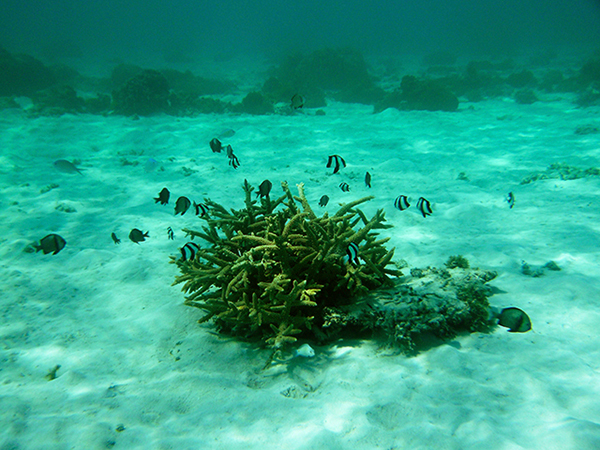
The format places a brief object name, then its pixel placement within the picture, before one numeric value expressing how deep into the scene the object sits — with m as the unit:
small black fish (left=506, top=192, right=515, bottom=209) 5.73
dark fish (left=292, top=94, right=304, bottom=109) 6.54
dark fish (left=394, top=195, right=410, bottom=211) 4.62
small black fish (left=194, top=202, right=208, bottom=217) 4.56
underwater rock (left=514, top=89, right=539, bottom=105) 17.28
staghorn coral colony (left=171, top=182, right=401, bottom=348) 2.94
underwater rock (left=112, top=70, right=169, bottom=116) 15.91
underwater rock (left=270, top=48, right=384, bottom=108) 19.59
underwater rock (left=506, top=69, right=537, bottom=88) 21.27
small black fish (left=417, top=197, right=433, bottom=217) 4.51
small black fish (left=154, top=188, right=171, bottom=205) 5.03
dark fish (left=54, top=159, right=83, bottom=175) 6.92
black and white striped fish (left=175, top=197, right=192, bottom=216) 4.77
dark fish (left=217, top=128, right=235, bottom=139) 9.02
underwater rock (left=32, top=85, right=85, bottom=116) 15.52
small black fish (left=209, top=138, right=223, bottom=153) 6.61
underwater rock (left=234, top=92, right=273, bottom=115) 16.80
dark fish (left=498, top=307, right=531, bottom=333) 2.83
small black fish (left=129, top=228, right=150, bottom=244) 4.48
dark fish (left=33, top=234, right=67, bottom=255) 3.88
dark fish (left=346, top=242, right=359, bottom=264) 2.95
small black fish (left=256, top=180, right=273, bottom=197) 4.39
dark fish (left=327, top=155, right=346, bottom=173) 5.13
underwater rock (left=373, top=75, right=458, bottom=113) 16.55
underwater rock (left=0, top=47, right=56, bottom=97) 18.88
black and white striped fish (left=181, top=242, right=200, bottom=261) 3.58
